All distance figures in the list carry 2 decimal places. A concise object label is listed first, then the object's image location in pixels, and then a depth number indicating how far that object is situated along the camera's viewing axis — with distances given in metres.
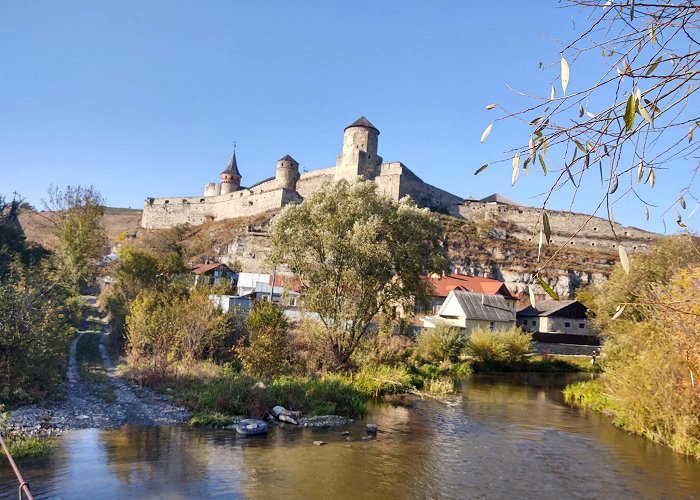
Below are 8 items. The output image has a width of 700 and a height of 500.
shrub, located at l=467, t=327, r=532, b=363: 30.52
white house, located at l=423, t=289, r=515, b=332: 36.06
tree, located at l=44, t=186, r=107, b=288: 35.66
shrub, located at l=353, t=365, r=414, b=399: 19.31
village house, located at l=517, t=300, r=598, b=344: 41.28
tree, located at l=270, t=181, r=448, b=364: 21.17
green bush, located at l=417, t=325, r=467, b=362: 29.08
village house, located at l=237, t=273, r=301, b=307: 38.81
